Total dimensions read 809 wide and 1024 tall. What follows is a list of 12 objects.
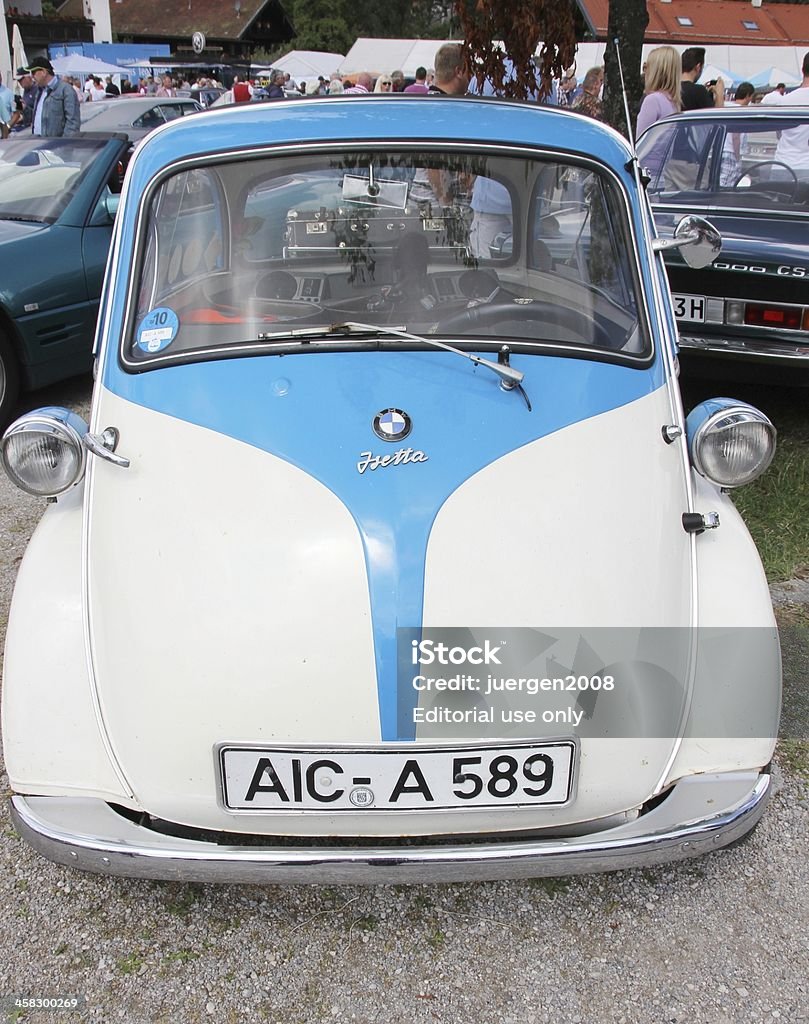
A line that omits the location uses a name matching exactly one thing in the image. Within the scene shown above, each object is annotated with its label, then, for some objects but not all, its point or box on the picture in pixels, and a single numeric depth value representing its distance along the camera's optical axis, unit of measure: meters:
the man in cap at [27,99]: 12.75
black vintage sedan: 5.04
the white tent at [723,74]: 29.61
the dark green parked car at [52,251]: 5.71
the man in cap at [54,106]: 10.88
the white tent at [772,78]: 29.00
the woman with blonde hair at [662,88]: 7.07
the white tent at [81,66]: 31.93
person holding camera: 8.80
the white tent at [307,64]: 38.22
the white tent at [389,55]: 34.88
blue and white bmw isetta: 2.13
